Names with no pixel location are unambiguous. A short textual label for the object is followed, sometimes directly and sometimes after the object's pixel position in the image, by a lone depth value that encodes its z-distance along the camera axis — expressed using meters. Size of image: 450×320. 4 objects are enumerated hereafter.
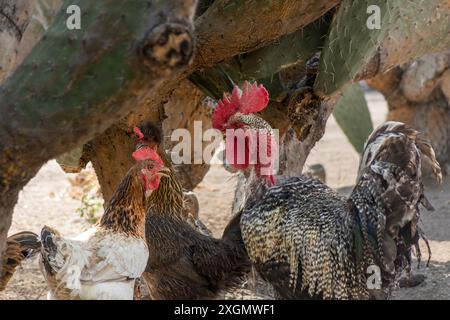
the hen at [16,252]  4.45
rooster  4.02
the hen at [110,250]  3.38
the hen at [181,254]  4.41
